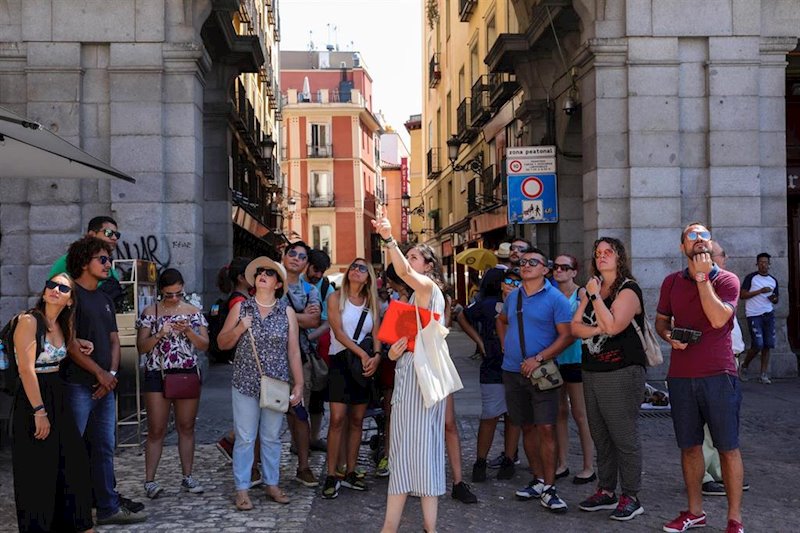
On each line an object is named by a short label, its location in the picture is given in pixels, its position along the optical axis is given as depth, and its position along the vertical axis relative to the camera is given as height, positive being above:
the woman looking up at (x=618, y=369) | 6.00 -0.54
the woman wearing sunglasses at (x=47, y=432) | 5.24 -0.81
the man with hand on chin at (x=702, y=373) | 5.43 -0.54
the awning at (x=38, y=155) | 6.65 +1.17
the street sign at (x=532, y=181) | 14.77 +1.78
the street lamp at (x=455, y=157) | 26.11 +3.99
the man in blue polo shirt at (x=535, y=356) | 6.41 -0.48
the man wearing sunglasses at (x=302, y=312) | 7.18 -0.17
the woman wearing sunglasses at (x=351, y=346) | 6.86 -0.42
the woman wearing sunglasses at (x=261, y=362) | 6.51 -0.51
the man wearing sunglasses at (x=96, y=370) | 5.71 -0.48
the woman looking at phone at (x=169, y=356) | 6.85 -0.48
